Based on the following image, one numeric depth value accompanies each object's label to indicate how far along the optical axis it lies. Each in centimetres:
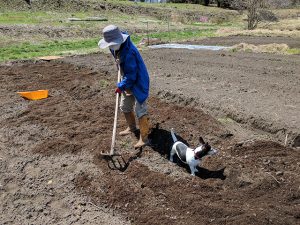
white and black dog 471
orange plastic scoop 867
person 515
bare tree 2847
